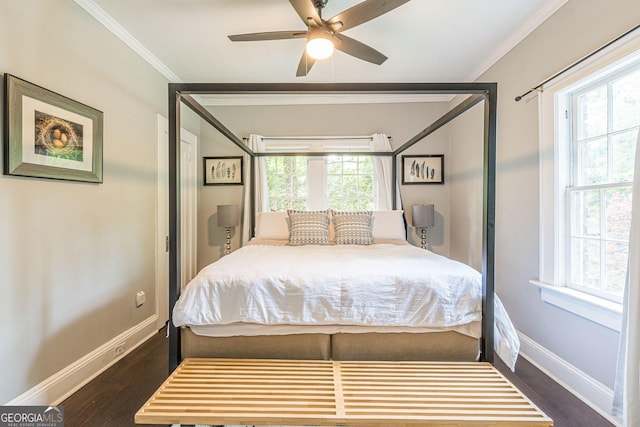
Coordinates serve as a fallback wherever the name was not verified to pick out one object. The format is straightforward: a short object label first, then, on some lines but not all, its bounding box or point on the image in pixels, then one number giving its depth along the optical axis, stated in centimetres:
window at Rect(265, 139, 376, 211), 355
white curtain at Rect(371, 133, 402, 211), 341
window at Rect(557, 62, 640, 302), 155
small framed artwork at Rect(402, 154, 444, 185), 355
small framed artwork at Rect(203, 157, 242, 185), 356
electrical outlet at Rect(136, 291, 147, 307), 238
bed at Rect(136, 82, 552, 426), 137
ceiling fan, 155
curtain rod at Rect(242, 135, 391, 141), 351
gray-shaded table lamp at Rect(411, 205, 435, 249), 322
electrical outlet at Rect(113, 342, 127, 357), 208
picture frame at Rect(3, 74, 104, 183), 142
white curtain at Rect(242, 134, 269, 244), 339
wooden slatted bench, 104
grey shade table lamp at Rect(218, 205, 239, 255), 321
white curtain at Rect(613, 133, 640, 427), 121
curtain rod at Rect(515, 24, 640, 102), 143
